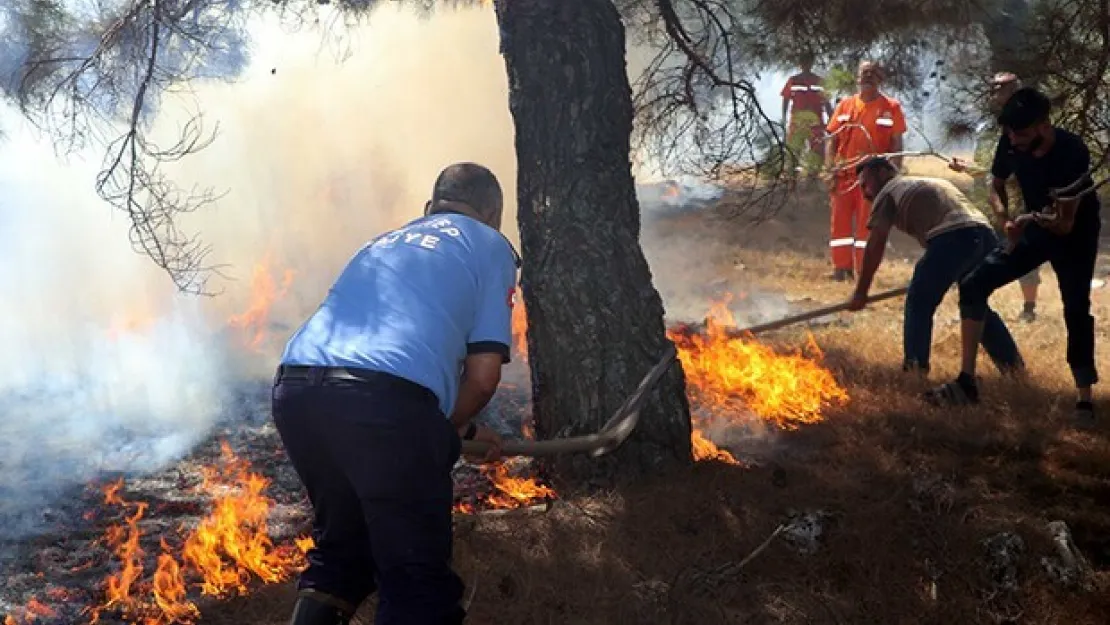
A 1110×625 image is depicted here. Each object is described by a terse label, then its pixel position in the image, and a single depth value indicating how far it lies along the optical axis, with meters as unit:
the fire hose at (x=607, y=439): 3.65
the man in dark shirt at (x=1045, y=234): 5.24
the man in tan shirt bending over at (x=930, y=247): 6.30
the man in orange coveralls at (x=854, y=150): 10.07
